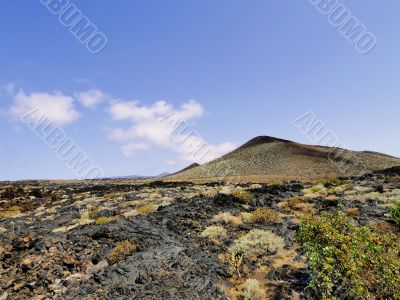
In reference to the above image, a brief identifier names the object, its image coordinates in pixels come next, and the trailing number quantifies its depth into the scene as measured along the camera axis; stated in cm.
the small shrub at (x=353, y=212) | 1918
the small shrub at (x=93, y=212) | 2186
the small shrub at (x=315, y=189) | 2860
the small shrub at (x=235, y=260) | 1260
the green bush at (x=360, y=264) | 860
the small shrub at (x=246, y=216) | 1859
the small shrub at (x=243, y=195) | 2347
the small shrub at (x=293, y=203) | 2212
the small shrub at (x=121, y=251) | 1292
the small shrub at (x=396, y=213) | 1620
